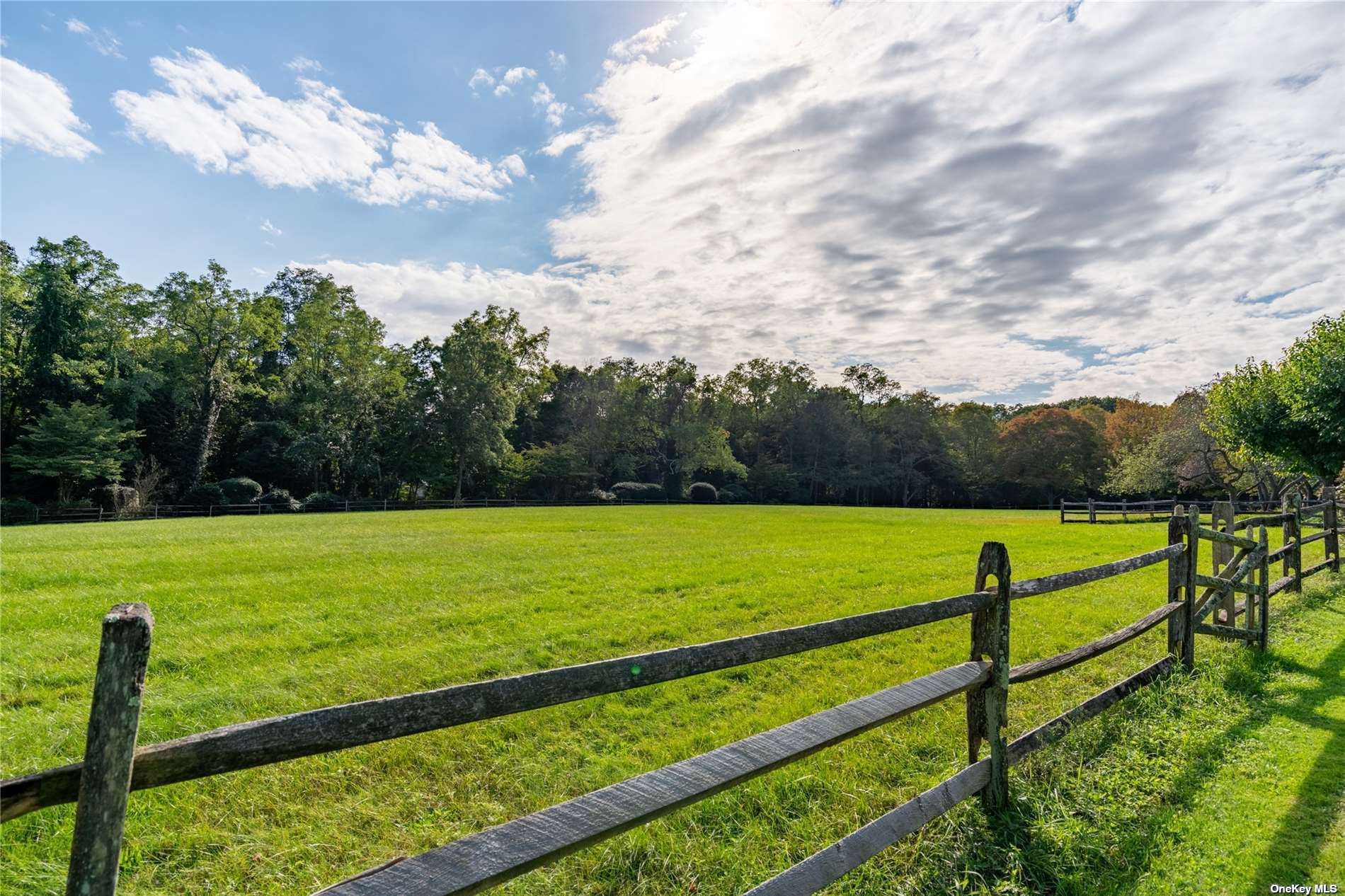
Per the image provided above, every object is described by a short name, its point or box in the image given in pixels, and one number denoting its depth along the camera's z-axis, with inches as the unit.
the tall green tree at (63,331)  1537.9
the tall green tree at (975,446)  2817.4
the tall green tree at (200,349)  1713.8
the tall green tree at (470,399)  2022.6
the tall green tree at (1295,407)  539.8
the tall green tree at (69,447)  1389.0
